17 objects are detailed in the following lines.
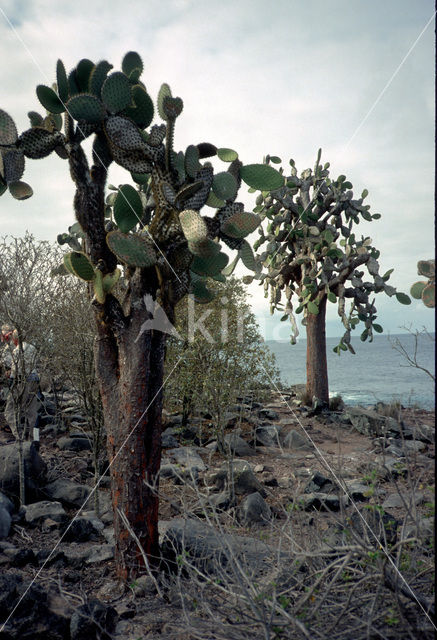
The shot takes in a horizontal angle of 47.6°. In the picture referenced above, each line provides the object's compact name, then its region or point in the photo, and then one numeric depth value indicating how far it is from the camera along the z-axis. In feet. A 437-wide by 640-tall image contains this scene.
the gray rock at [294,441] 28.84
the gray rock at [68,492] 19.03
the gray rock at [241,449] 27.07
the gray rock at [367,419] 30.96
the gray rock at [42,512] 16.84
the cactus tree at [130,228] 12.58
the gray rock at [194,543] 12.33
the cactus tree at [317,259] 36.94
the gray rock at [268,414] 35.67
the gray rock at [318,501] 18.40
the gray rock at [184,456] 22.89
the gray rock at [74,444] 26.61
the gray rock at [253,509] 17.63
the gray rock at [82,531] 15.88
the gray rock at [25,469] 18.84
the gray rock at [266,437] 28.96
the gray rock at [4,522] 15.79
